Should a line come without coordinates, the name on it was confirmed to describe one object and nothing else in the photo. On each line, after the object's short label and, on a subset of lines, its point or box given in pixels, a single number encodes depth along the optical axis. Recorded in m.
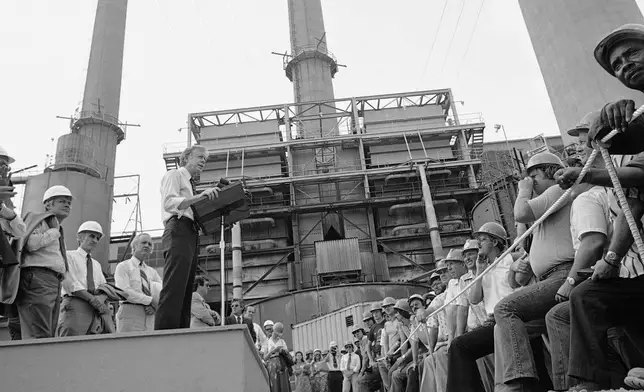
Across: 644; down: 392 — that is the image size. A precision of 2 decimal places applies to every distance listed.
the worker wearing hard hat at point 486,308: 3.66
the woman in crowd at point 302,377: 10.05
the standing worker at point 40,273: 4.03
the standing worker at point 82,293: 4.82
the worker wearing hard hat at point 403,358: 6.39
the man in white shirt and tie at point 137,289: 5.14
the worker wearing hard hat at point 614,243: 2.17
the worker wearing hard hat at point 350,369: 9.08
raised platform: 2.96
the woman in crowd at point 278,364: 7.98
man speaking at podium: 3.76
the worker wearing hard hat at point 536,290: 2.98
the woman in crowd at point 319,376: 10.54
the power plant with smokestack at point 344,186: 25.55
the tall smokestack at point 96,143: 23.88
